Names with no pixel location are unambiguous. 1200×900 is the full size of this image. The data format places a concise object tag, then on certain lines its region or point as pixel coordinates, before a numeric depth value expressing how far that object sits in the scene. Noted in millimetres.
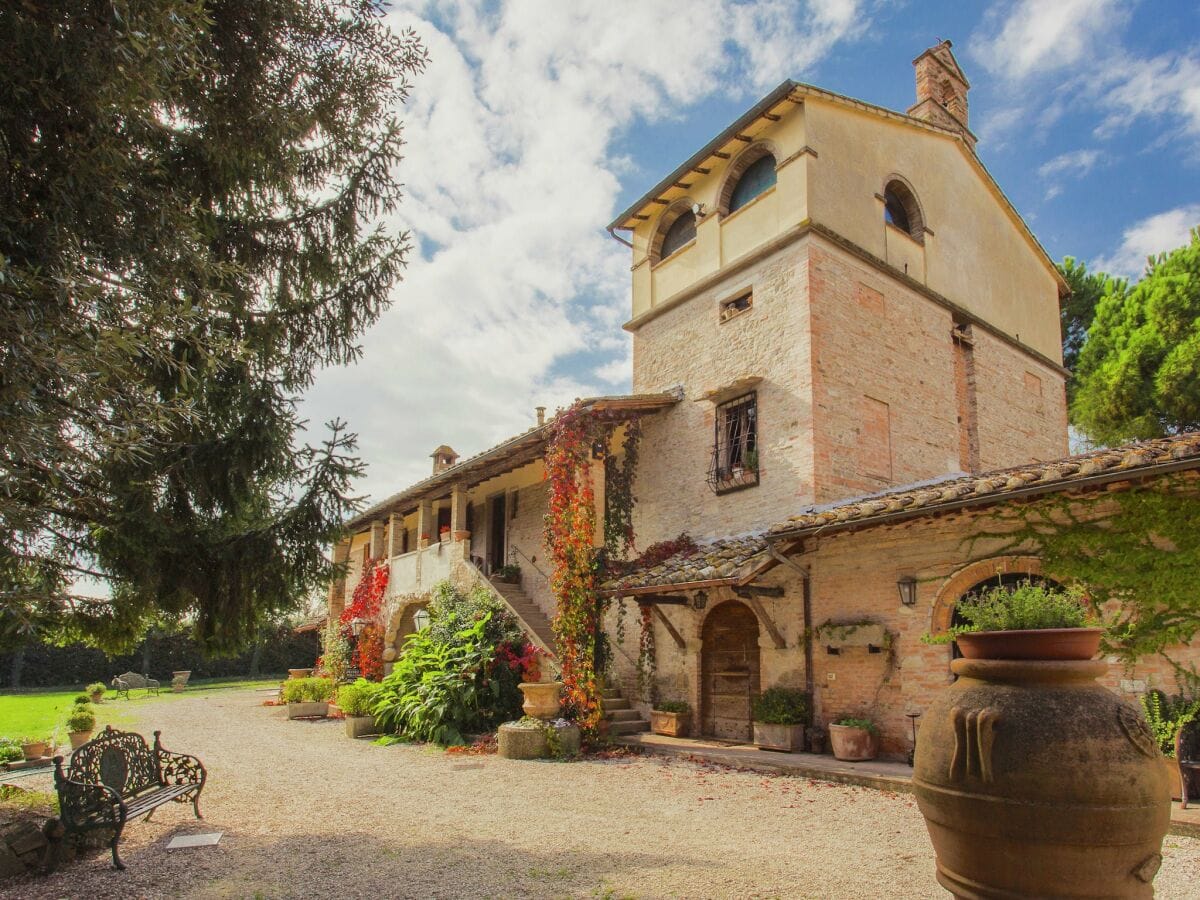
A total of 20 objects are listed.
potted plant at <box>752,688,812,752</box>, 10492
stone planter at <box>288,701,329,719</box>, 17547
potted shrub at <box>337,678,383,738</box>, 14000
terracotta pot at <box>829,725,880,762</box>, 9602
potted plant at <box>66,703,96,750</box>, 11836
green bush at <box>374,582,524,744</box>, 12773
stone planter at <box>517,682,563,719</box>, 11289
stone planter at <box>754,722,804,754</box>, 10453
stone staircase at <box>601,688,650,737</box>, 12609
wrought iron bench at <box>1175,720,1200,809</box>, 6855
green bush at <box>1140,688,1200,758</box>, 7094
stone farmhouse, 9945
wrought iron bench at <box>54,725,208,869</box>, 5738
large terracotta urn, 3367
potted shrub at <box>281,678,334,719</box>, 17625
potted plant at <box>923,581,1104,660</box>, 3730
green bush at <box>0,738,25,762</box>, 11062
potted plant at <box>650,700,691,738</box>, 12094
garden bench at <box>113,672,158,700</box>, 25969
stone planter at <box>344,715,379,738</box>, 13961
